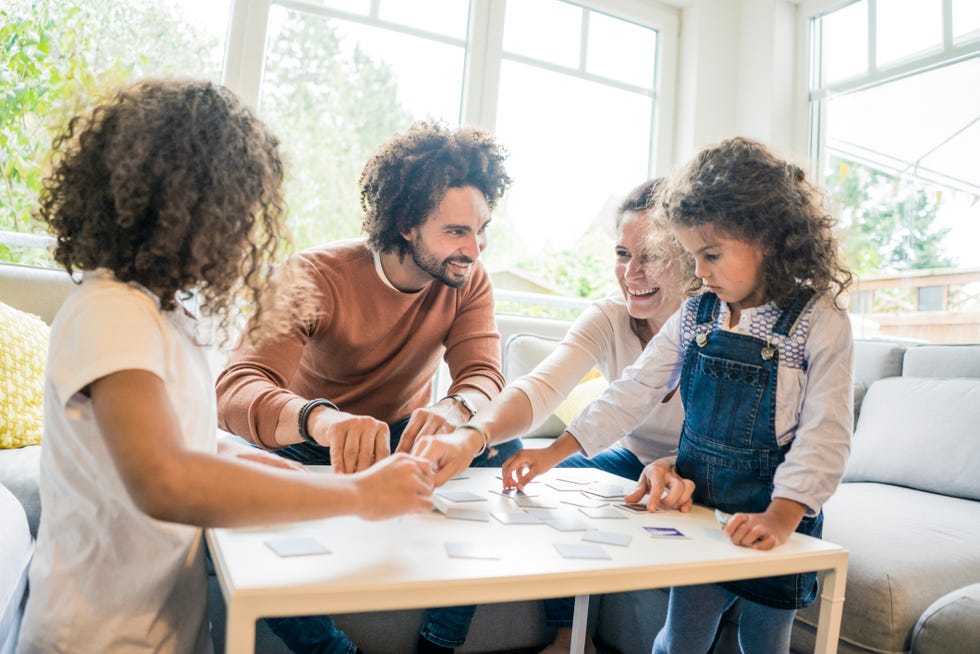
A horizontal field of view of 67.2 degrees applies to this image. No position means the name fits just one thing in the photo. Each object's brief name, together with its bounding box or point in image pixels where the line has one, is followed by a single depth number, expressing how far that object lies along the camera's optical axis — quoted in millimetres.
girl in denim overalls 1180
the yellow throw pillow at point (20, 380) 1737
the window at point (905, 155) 3148
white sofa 1326
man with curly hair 1582
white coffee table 699
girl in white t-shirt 749
